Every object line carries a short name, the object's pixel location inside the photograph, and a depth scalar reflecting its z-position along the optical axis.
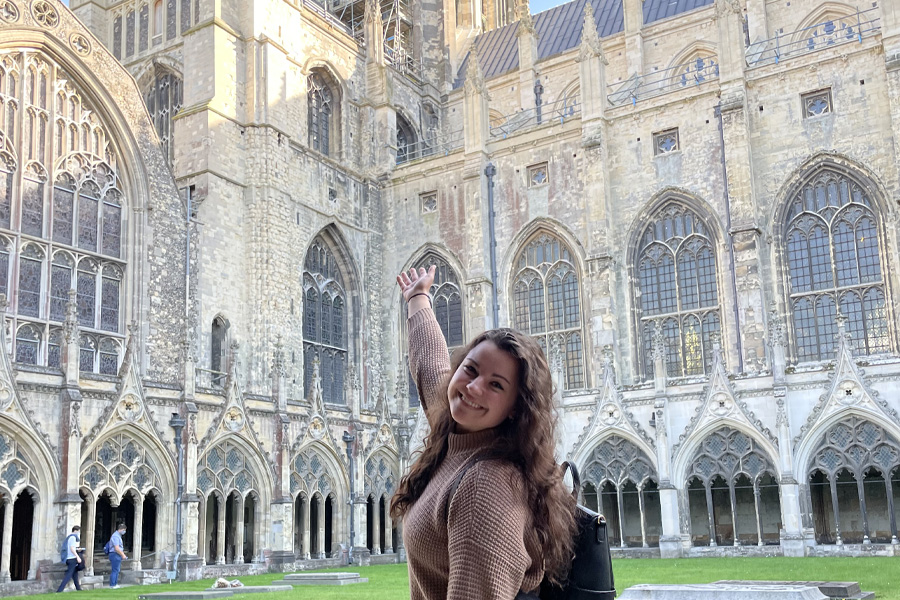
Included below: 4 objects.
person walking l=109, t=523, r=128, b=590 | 17.50
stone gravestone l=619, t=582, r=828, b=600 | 8.95
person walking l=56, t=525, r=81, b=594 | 16.62
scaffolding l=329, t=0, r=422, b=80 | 38.44
